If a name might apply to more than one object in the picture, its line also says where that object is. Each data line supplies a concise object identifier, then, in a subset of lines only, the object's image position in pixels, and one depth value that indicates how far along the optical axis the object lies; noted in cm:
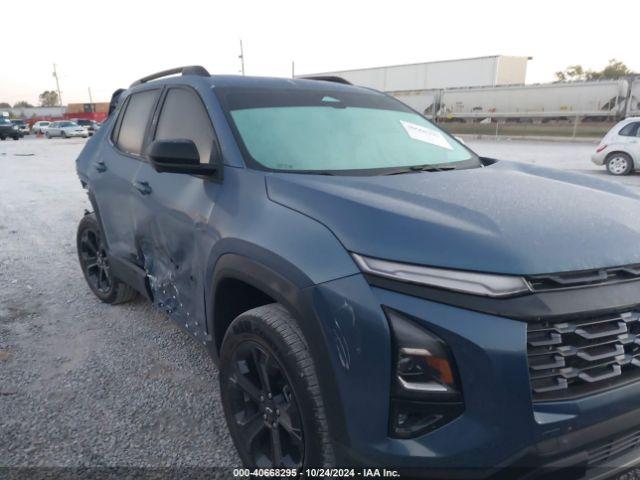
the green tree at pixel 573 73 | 7152
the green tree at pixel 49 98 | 11238
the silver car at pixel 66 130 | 3731
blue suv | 146
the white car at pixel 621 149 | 1229
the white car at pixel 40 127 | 4339
